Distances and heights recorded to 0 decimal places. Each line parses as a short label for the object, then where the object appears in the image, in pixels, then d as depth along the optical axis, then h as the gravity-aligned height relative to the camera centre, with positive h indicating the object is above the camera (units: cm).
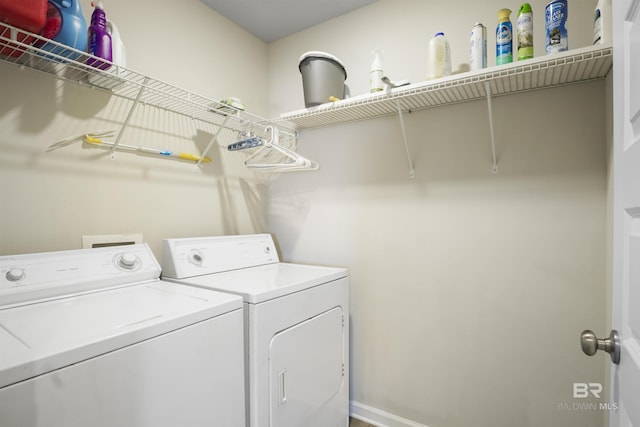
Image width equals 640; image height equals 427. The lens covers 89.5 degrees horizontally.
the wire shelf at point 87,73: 111 +58
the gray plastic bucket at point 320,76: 177 +75
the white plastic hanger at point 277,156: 180 +31
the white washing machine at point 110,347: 72 -35
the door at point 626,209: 62 +0
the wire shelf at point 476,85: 123 +56
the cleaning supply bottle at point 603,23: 116 +68
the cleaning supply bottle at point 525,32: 129 +71
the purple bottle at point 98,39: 126 +68
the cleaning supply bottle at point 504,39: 133 +70
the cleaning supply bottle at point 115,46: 133 +69
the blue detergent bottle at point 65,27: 113 +66
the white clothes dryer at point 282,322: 122 -49
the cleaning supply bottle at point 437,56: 151 +72
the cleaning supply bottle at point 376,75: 168 +71
